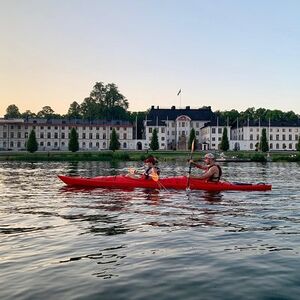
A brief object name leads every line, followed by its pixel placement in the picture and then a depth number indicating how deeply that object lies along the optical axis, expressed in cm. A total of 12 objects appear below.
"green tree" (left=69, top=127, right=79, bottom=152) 6854
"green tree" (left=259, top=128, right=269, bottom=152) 7109
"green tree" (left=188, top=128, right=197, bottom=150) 7825
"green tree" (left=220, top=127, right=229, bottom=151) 7423
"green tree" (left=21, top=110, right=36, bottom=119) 11754
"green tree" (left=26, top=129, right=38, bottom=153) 6651
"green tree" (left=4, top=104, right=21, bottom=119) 11474
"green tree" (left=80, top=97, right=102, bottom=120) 10354
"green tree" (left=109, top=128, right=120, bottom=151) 6933
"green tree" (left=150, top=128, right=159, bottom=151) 7465
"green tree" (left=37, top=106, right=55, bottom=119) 11557
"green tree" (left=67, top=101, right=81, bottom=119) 11100
